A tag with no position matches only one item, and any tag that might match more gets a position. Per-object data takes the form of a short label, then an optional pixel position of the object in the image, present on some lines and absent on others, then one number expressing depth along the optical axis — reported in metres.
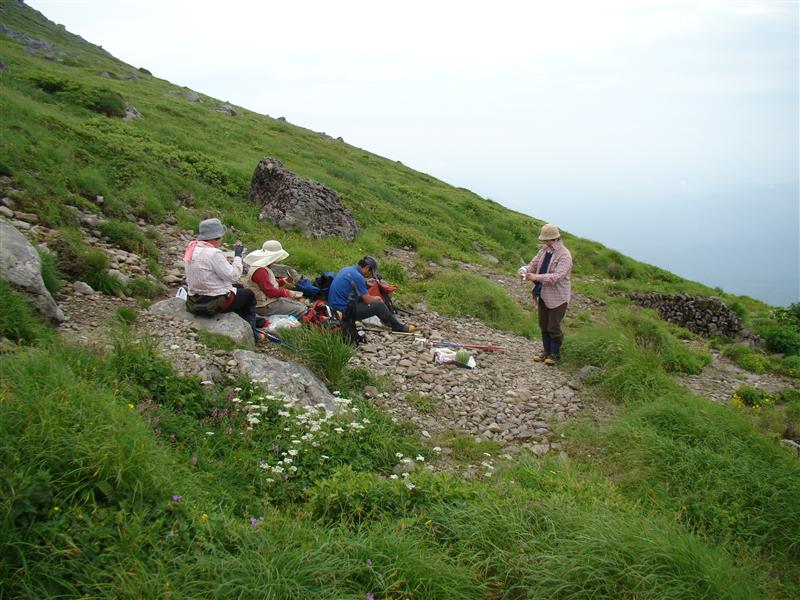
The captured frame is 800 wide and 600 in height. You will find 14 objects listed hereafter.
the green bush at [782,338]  16.25
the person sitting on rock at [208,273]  8.01
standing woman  10.05
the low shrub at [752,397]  10.64
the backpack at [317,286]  10.59
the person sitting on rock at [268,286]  9.55
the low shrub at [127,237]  10.67
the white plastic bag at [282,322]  8.88
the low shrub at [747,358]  13.74
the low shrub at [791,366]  13.49
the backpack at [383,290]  10.78
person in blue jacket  9.87
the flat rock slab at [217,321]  8.02
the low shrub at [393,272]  14.30
